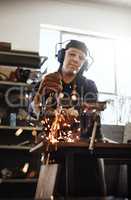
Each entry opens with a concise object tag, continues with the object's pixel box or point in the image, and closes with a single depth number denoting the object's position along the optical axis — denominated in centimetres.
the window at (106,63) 412
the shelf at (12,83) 365
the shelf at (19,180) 341
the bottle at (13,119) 357
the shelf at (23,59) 382
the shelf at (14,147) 352
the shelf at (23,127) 347
